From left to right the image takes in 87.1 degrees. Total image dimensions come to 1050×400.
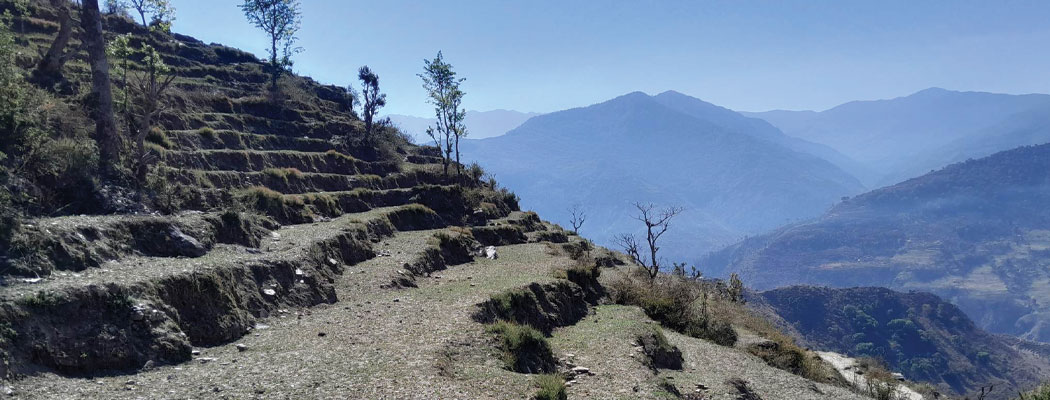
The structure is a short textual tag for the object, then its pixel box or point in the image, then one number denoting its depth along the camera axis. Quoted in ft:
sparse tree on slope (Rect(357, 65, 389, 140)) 243.40
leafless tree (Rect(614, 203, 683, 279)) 134.31
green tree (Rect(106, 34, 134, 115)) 89.81
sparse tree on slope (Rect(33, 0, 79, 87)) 114.32
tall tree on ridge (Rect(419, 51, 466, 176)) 224.12
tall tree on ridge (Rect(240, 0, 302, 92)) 284.82
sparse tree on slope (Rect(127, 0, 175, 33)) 92.84
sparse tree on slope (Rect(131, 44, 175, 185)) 80.23
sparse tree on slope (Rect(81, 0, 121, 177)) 79.15
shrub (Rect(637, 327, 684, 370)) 76.95
